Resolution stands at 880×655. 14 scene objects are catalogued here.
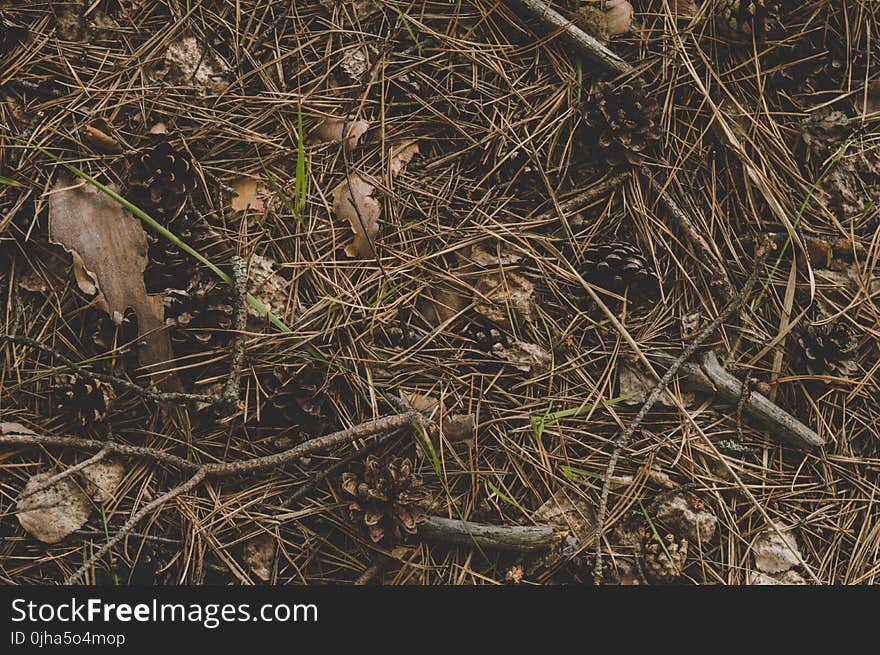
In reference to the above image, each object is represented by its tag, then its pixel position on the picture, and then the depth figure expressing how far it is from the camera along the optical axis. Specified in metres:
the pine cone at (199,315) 0.82
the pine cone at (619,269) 0.84
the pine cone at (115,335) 0.81
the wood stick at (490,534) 0.82
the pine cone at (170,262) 0.82
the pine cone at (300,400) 0.82
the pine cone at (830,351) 0.84
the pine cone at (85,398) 0.81
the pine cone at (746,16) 0.84
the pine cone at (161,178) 0.82
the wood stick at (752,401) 0.84
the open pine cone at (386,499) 0.80
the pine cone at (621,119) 0.84
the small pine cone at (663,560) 0.82
